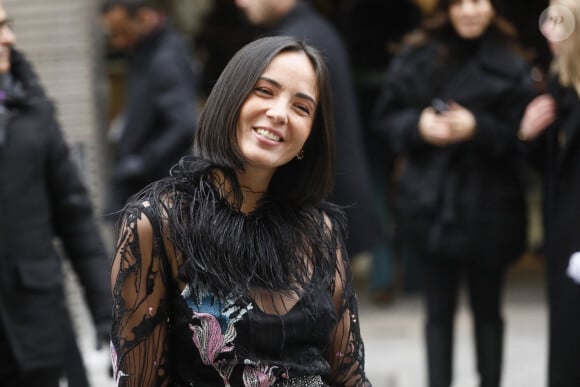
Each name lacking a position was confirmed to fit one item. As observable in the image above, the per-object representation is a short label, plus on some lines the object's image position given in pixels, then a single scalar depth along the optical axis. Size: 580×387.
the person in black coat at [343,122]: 7.58
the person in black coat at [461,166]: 7.42
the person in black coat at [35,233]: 5.58
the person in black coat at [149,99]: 8.85
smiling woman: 3.77
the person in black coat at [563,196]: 5.83
